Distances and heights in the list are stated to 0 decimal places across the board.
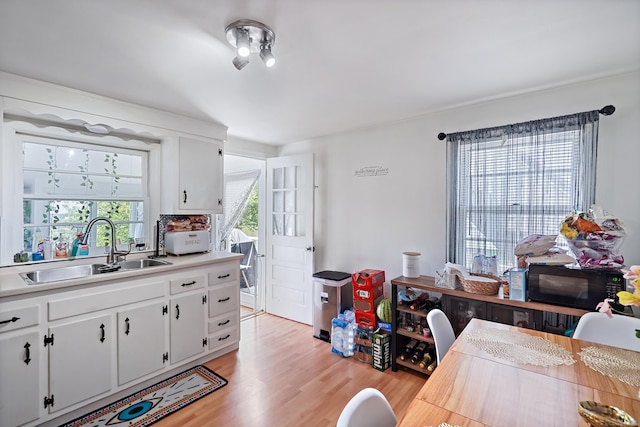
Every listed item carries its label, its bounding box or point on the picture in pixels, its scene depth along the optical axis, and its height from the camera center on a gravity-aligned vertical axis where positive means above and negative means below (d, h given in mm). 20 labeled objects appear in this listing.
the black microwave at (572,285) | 1747 -459
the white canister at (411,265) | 2637 -489
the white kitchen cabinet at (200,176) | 2863 +352
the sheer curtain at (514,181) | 2088 +239
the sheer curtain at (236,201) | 4211 +134
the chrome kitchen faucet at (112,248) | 2357 -327
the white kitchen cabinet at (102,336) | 1746 -917
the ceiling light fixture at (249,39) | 1413 +873
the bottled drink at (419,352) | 2521 -1247
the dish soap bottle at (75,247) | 2465 -318
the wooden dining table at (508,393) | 947 -670
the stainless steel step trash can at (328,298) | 3111 -966
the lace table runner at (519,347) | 1312 -664
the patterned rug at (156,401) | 1966 -1417
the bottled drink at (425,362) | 2414 -1250
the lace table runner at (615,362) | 1182 -660
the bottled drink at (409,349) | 2590 -1251
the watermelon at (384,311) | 2691 -928
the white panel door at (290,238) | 3566 -348
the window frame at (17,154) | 2160 +415
